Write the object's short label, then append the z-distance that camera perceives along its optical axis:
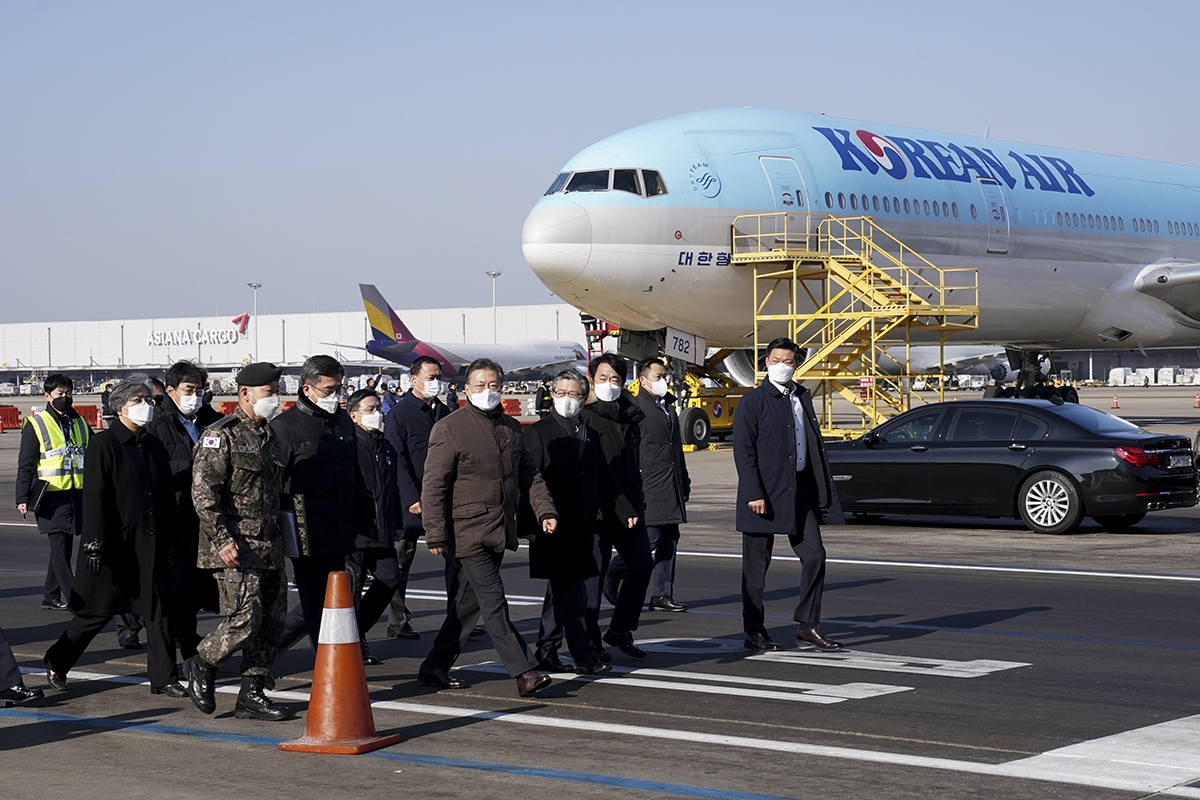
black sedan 16.67
